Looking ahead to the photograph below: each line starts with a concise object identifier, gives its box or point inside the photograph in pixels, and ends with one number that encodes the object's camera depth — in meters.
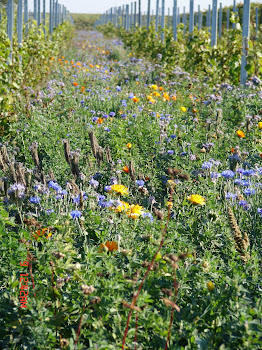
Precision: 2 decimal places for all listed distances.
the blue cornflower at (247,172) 6.07
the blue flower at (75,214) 4.81
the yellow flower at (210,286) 3.79
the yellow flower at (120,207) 5.10
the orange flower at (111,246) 4.40
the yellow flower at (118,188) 5.54
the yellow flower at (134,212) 5.13
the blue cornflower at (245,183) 5.92
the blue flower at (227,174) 5.89
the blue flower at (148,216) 4.81
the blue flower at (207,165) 6.09
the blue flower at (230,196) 5.57
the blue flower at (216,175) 6.16
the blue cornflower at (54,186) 5.48
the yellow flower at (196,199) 5.00
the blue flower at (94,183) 5.88
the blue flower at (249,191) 5.65
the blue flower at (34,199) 5.32
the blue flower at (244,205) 5.37
